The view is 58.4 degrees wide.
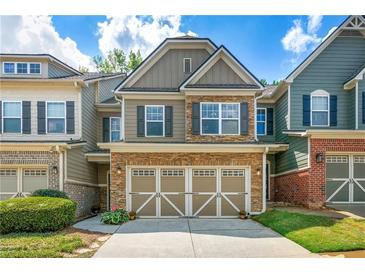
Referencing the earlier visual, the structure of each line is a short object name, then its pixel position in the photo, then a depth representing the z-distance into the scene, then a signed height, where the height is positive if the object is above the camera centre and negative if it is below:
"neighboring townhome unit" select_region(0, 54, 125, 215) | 13.15 +0.28
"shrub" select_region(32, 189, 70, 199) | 11.96 -2.18
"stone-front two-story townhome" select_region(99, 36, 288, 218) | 13.02 -0.15
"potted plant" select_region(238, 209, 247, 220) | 12.74 -3.12
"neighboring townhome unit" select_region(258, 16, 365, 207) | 13.85 +1.15
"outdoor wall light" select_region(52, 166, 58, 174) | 13.11 -1.40
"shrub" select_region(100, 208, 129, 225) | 11.68 -3.01
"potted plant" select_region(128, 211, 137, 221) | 12.64 -3.15
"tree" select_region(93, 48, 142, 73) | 32.12 +7.40
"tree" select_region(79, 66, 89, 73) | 32.67 +6.61
